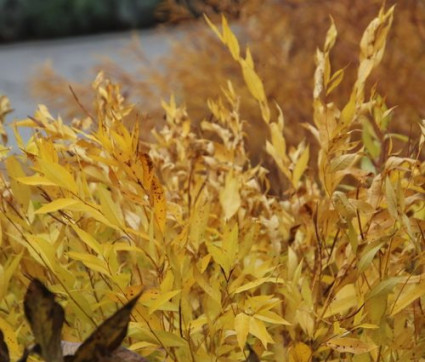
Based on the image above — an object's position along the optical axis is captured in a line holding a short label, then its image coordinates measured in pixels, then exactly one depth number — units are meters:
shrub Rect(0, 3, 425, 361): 2.06
